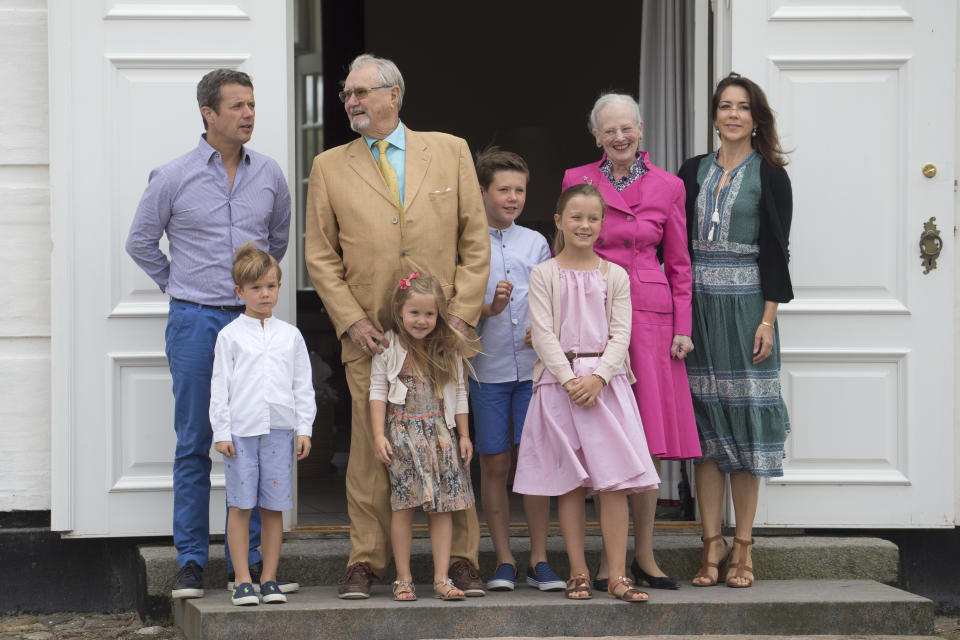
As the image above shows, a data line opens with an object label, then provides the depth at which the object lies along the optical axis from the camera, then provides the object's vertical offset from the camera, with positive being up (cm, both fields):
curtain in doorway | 1066 +81
